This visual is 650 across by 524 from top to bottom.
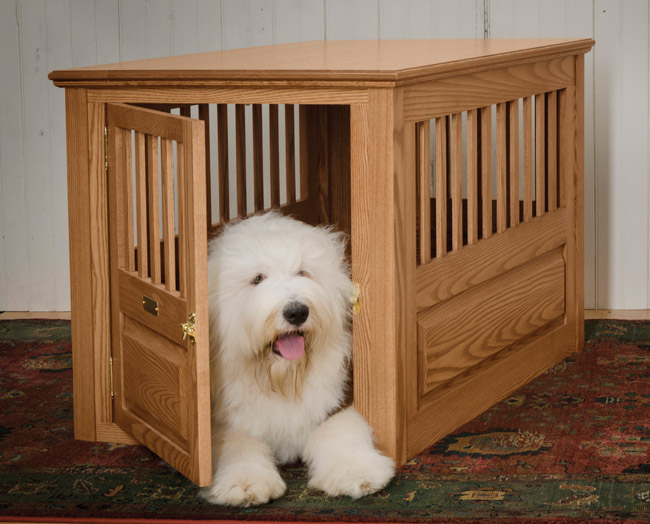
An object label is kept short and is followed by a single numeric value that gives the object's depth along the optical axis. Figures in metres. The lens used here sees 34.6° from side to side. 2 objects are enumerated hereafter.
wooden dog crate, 2.39
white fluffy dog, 2.37
